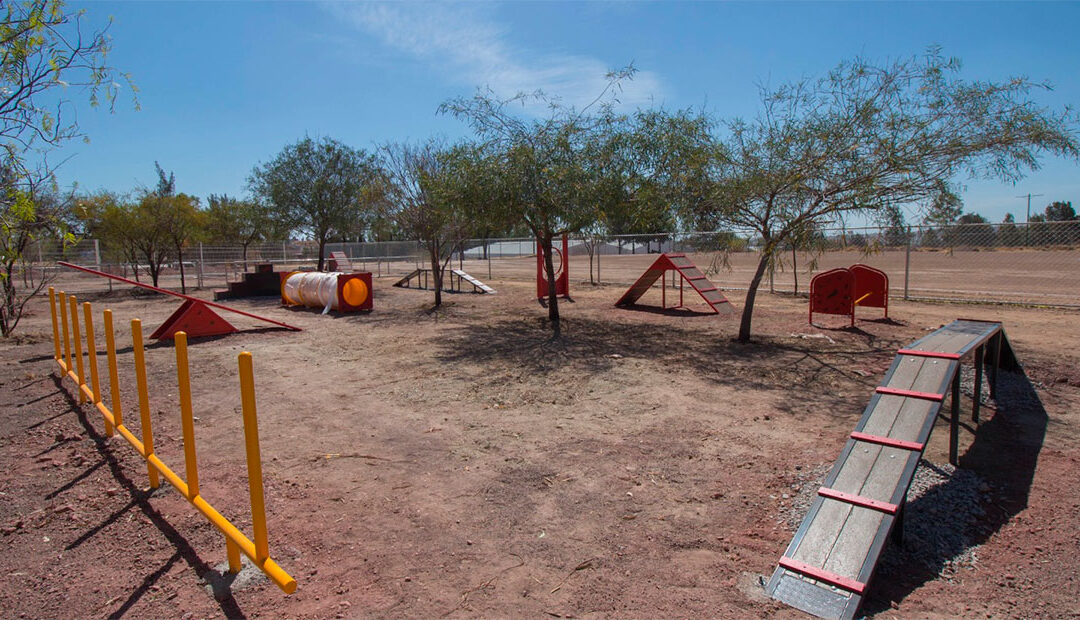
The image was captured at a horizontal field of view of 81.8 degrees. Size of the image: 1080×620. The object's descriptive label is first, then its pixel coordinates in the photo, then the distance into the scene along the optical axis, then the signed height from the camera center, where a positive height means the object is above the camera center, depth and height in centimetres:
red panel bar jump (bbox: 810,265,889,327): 1098 -80
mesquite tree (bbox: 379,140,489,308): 1114 +124
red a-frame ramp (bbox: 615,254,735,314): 1303 -56
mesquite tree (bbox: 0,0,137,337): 425 +139
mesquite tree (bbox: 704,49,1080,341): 792 +118
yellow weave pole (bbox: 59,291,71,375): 686 -76
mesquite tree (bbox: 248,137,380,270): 2073 +258
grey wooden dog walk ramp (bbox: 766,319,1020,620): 296 -137
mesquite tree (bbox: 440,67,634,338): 1055 +140
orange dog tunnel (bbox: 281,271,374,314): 1462 -68
